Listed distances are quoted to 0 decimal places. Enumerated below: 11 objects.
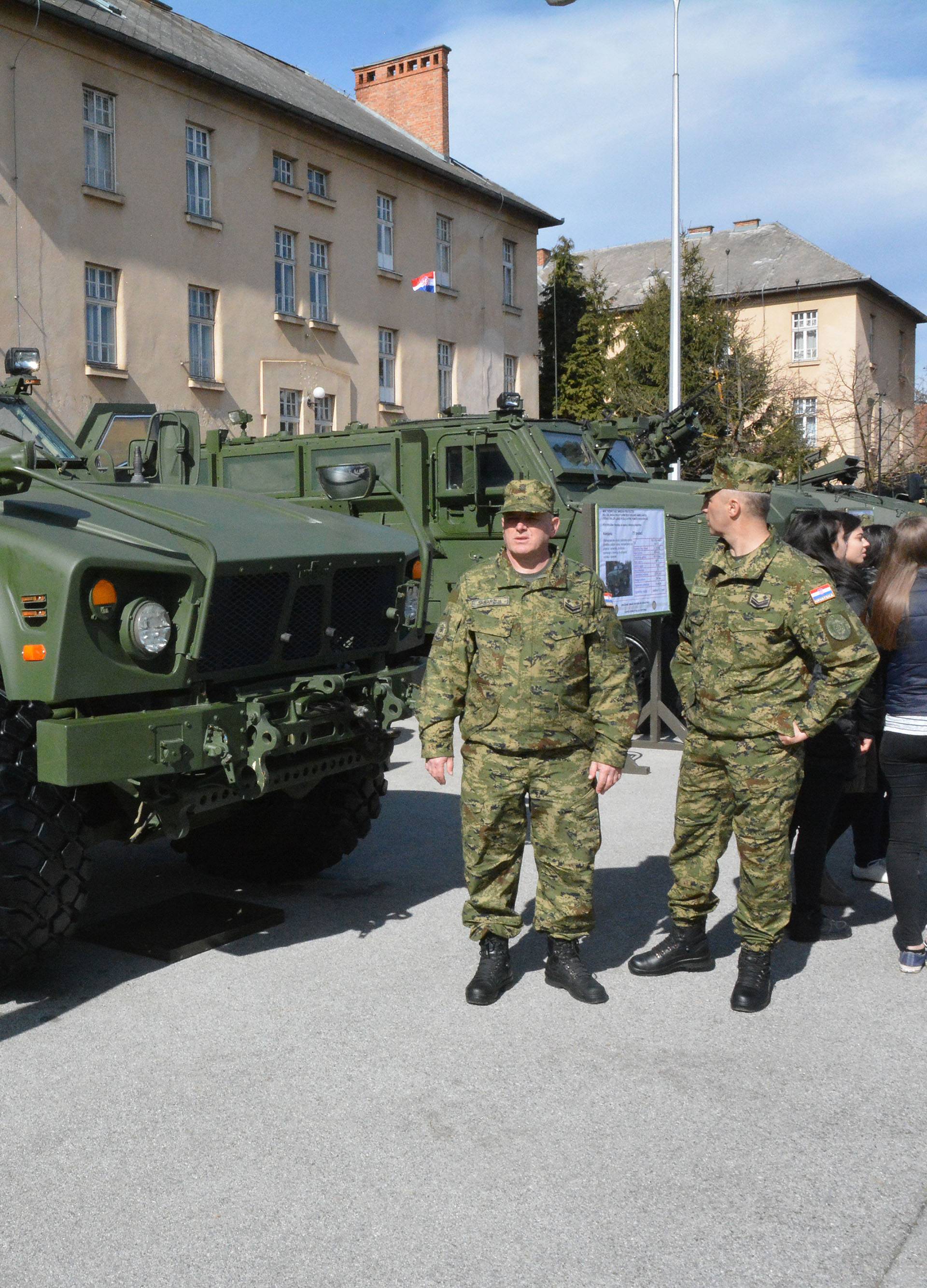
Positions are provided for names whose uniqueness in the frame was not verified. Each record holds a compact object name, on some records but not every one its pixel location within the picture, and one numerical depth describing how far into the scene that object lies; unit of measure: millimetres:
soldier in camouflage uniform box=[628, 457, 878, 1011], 3957
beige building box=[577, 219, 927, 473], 34875
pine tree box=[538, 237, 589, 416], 31375
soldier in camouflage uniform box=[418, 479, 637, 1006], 4035
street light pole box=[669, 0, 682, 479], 18250
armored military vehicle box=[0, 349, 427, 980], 3701
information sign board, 8367
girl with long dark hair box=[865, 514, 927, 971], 4367
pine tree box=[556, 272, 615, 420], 30812
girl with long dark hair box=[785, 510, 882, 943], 4539
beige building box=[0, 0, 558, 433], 16531
